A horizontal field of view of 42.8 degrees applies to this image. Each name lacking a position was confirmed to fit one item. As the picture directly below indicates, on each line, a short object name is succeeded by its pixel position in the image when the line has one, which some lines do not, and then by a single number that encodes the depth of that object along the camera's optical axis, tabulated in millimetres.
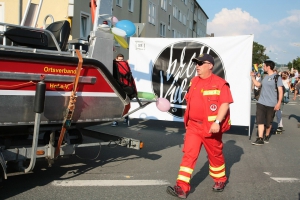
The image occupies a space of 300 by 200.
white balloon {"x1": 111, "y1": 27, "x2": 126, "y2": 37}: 5465
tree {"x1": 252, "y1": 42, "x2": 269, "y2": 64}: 60744
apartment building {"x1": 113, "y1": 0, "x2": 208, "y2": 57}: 28797
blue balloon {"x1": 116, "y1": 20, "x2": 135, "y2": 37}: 7146
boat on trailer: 4141
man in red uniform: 4543
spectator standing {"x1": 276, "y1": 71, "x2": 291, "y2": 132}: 12003
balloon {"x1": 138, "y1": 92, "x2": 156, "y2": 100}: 5891
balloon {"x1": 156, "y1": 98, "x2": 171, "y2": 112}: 5934
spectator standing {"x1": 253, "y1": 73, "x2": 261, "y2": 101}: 9676
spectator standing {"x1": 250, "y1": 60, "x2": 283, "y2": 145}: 8422
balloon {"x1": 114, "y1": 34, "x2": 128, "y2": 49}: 5663
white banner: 8953
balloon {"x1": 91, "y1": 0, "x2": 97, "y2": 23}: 5665
